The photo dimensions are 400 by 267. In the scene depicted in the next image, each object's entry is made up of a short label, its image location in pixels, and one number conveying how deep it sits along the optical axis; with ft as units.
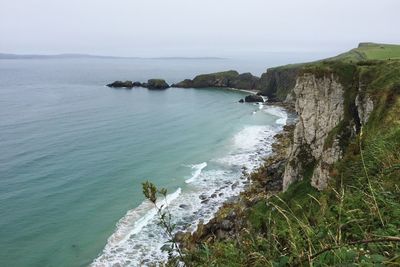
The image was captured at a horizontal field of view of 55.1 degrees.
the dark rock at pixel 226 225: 110.32
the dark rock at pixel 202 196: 141.69
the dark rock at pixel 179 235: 107.51
